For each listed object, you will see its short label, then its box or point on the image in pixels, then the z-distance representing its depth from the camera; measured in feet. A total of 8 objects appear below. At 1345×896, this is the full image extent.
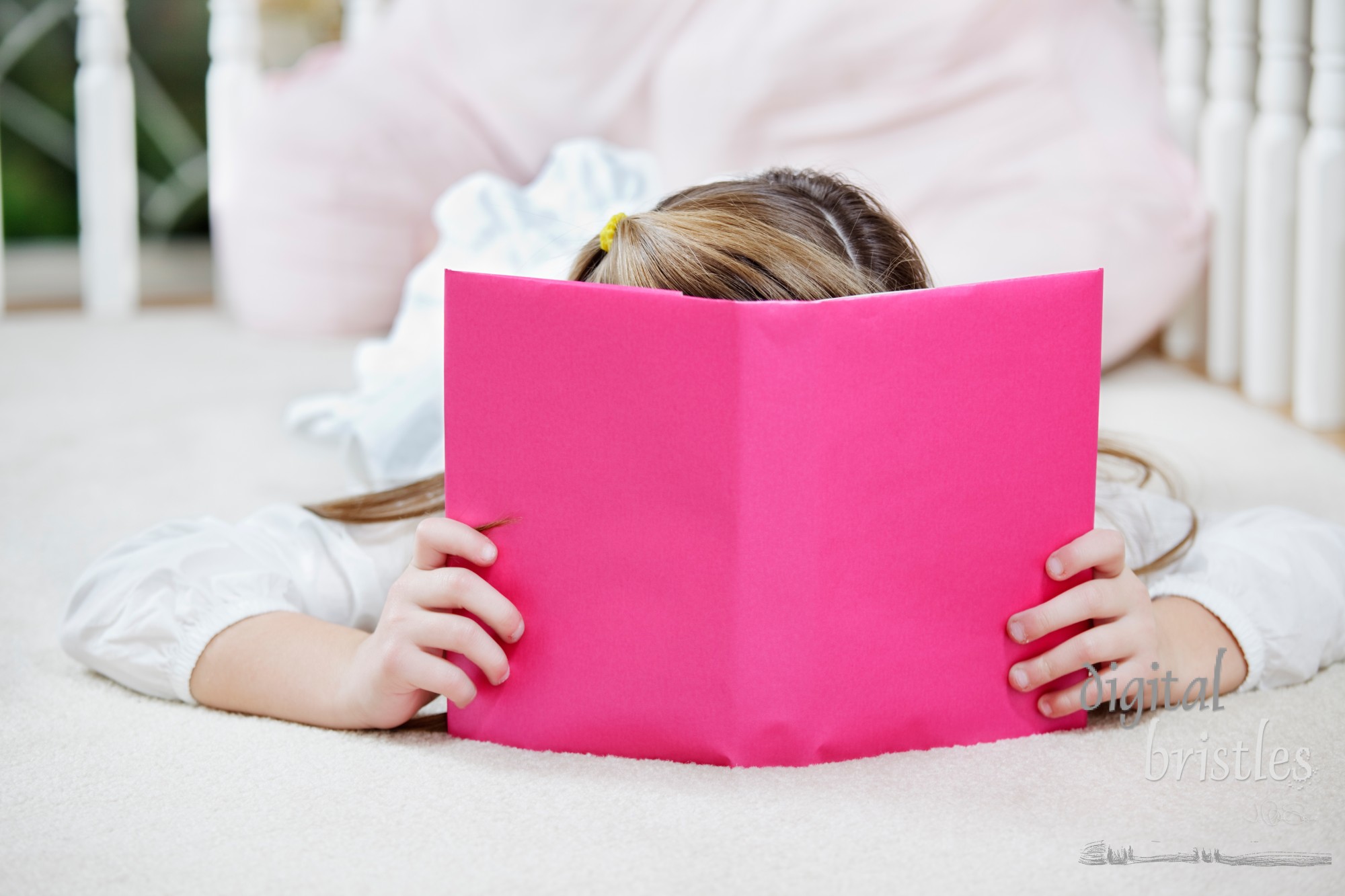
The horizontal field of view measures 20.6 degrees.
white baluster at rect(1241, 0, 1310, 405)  8.91
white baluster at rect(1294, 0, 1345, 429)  8.12
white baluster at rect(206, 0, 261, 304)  14.16
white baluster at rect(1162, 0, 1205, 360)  10.69
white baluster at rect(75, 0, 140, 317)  13.40
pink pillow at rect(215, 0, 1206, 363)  9.48
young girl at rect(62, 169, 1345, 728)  5.75
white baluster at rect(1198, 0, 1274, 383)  9.82
